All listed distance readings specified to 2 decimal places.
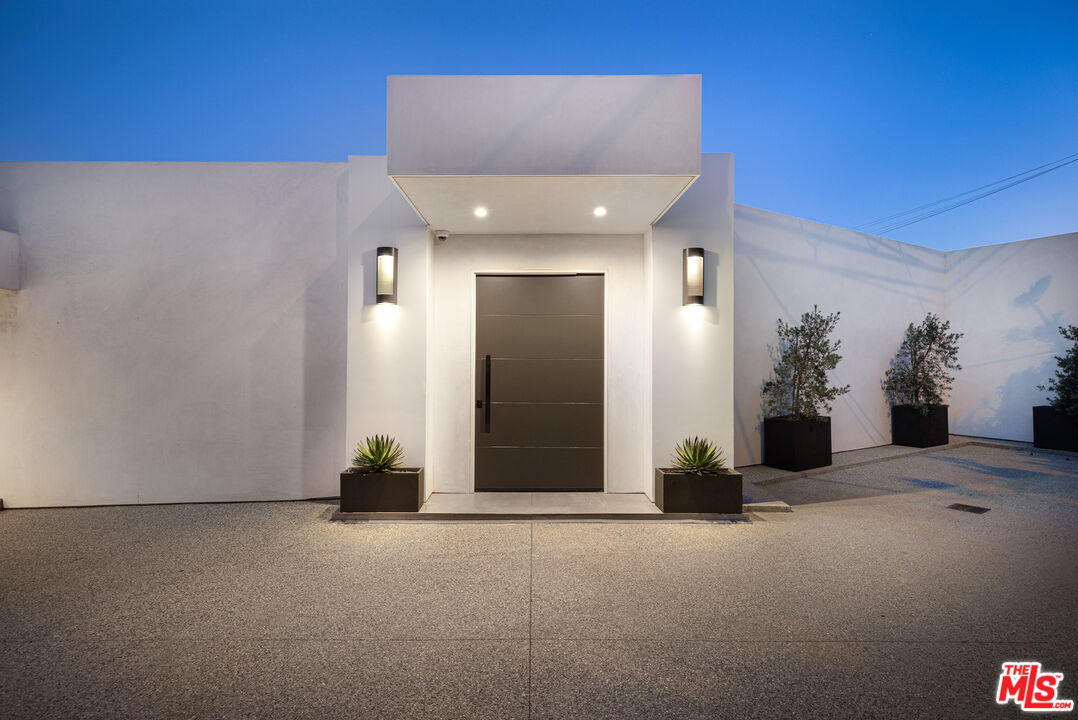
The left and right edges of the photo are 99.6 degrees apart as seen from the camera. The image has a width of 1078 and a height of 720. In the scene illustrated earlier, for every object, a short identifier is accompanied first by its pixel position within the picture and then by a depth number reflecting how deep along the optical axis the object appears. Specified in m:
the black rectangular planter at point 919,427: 7.29
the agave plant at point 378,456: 4.02
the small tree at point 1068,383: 6.75
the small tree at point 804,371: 6.00
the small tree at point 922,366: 7.40
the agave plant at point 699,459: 4.04
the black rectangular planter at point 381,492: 3.95
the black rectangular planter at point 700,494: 3.95
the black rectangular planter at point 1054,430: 6.83
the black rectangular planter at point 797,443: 5.73
